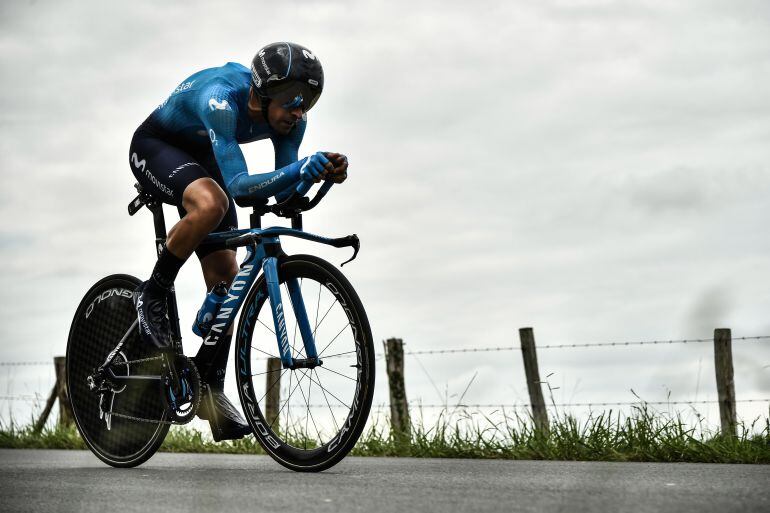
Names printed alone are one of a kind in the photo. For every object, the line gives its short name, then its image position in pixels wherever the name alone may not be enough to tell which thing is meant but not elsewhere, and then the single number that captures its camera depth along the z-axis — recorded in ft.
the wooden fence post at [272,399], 35.88
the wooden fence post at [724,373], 36.55
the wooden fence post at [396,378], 36.68
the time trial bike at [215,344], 17.34
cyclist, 18.06
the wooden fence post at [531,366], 37.06
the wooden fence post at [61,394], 44.09
